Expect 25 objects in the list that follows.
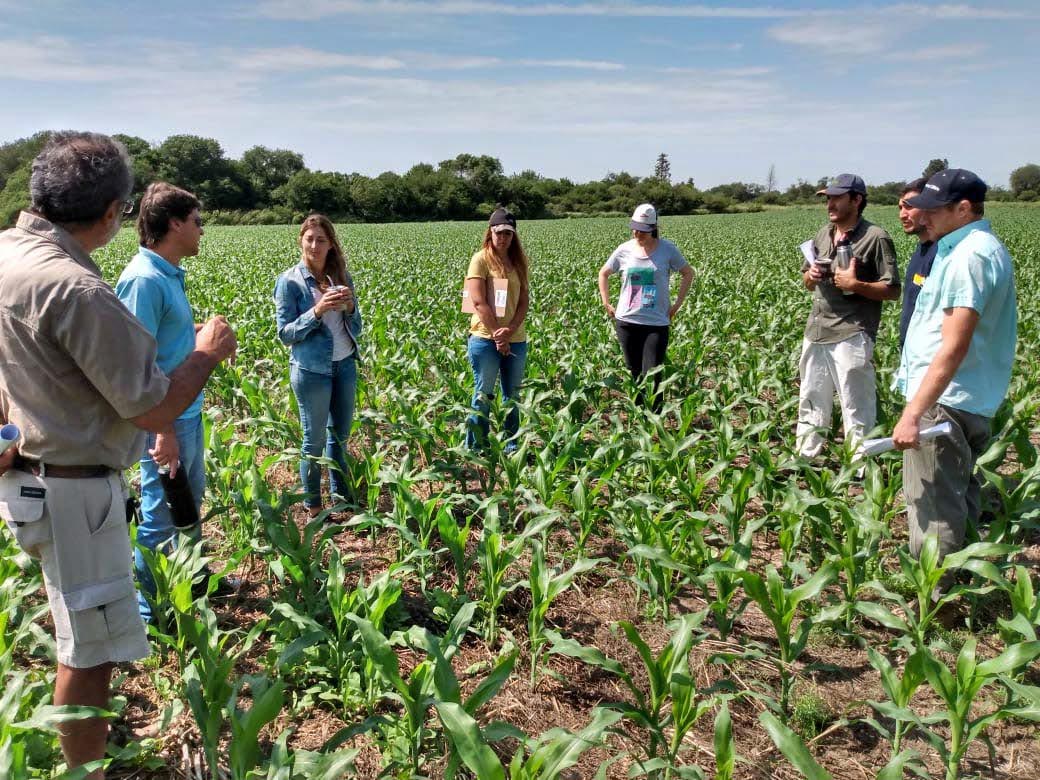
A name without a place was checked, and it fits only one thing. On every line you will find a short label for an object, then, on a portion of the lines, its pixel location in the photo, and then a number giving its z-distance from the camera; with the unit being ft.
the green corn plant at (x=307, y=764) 6.82
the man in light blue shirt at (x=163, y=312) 9.79
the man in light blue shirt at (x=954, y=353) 10.38
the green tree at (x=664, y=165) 471.21
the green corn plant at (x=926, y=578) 9.37
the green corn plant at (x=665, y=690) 8.11
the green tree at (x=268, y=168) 242.17
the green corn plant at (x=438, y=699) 6.54
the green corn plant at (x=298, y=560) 10.94
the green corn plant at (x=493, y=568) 10.94
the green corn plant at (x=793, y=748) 6.42
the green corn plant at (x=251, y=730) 6.94
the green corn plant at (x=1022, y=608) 8.92
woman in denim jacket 14.15
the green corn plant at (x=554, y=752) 6.71
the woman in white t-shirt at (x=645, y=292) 19.36
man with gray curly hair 6.03
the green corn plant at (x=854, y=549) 11.21
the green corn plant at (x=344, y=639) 9.39
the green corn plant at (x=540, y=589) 10.07
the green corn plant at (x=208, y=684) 7.82
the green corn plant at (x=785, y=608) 9.20
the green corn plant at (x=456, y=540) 11.54
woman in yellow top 17.26
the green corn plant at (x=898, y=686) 7.93
